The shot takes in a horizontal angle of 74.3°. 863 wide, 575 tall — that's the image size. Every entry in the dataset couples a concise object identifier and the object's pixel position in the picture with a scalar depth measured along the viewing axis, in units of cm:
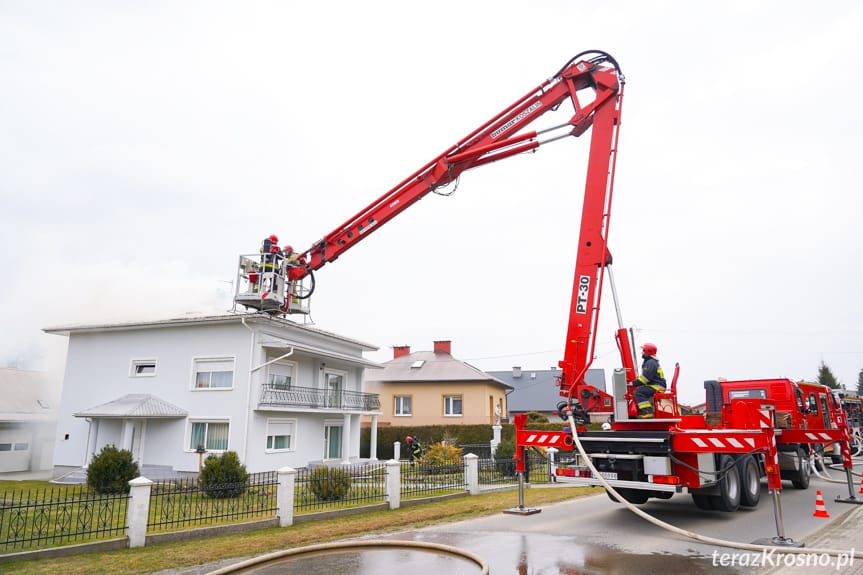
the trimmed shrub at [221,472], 1514
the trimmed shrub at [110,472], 1567
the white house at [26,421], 2400
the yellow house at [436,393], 3697
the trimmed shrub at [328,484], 1330
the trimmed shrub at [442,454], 1914
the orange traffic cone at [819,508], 989
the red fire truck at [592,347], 919
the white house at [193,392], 2166
